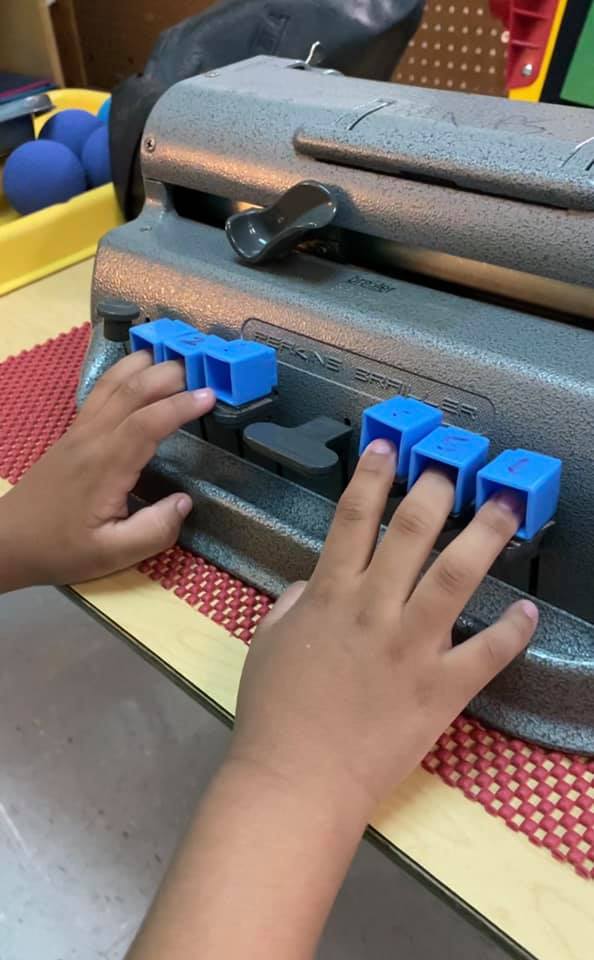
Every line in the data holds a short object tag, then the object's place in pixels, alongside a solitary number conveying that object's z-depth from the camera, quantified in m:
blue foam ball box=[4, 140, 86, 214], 1.00
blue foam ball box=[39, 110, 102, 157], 1.11
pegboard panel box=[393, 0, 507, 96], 1.12
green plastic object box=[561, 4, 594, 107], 0.73
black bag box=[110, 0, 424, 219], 0.90
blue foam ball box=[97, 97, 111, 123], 1.16
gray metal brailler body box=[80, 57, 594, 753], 0.45
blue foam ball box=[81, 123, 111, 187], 1.04
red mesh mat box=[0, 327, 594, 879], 0.40
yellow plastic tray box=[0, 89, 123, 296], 0.92
